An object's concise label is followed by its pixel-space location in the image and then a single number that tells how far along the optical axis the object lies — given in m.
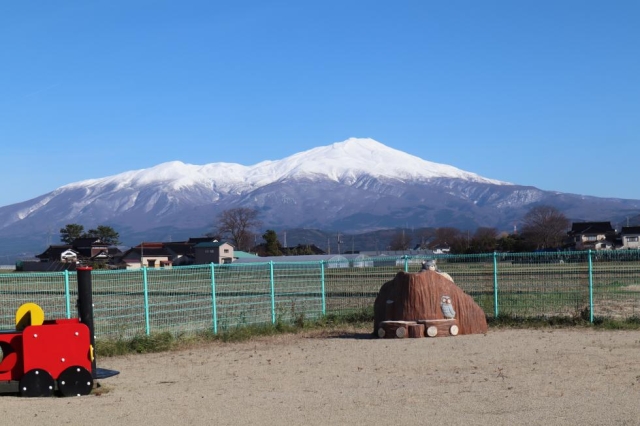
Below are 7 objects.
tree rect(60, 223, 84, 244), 131.12
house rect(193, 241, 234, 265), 99.49
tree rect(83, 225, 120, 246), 124.38
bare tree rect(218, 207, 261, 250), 129.38
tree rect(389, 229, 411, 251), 147.75
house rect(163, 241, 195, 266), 107.69
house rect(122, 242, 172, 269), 103.81
